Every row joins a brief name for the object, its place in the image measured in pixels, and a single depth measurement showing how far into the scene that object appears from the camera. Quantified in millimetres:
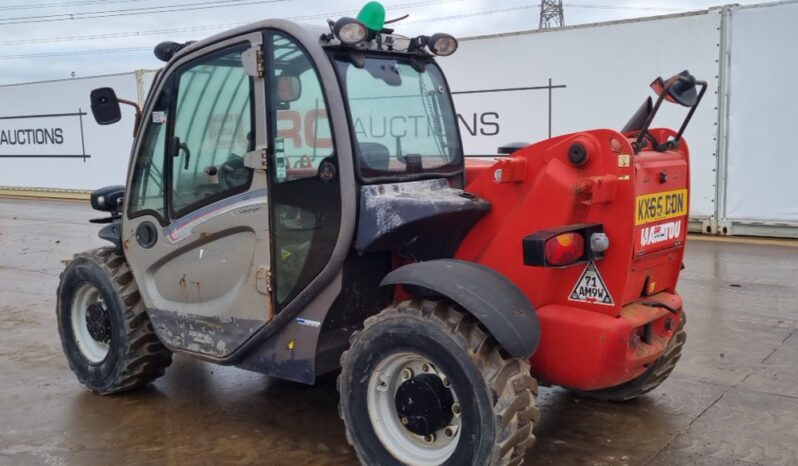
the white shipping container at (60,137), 19156
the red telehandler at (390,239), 3268
